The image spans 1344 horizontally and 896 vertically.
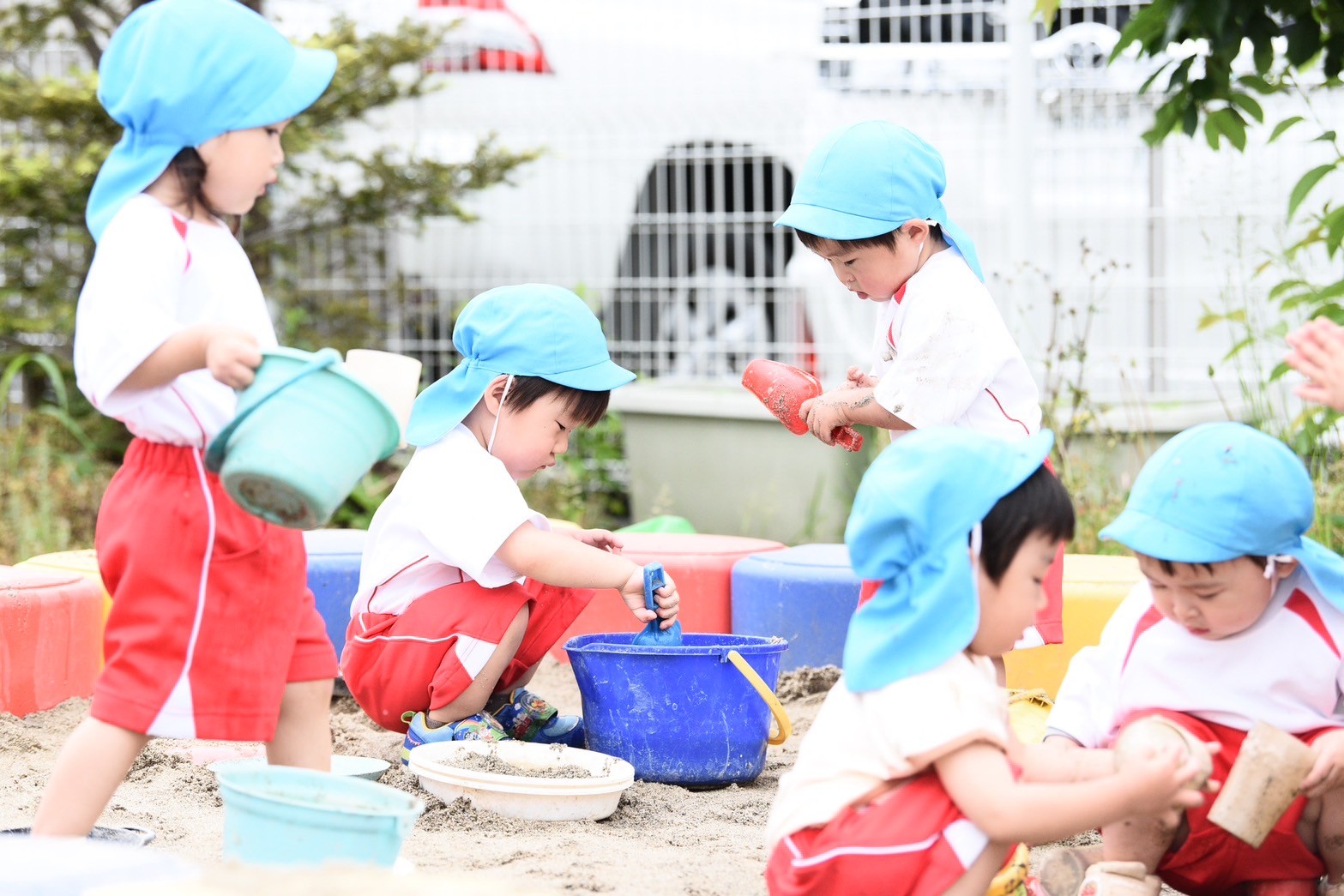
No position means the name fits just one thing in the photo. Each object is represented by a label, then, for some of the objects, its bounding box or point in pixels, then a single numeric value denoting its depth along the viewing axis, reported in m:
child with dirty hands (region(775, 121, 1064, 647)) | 5.55
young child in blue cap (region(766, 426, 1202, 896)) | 3.56
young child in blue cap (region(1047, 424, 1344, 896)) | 4.11
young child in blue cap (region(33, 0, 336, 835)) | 3.92
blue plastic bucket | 5.53
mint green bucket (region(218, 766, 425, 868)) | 3.51
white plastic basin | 5.09
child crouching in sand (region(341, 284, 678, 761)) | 5.64
